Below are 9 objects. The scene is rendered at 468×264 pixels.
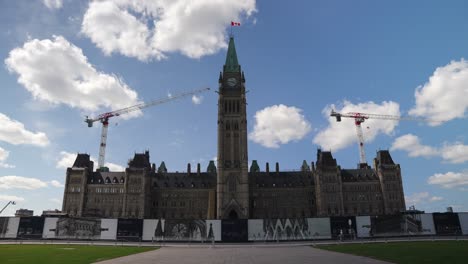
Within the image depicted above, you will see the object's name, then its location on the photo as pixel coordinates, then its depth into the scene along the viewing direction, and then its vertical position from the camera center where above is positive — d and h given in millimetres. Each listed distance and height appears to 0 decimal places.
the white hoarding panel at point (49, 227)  68250 -332
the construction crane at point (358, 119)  164825 +47975
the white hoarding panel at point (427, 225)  67312 -320
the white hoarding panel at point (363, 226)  66688 -443
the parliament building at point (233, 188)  110812 +12030
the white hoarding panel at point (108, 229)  67375 -756
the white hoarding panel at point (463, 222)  66500 +201
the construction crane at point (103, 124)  154625 +43749
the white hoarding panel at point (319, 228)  66425 -767
